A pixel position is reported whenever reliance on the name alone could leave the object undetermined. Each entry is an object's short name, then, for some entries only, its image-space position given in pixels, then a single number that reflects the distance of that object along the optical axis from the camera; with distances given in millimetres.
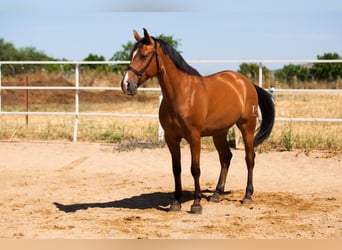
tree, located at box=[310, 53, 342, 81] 33281
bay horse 5719
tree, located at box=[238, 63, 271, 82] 29023
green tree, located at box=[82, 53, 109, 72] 45844
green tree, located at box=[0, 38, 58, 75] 32769
